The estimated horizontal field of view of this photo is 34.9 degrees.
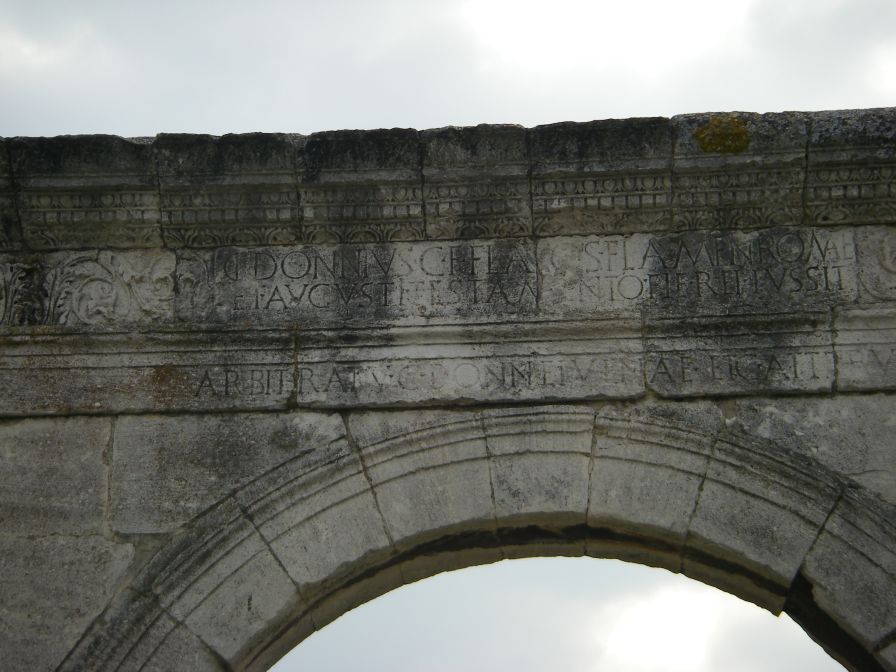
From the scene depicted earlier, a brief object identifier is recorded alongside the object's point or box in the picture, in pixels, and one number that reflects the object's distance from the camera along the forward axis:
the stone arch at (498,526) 5.04
